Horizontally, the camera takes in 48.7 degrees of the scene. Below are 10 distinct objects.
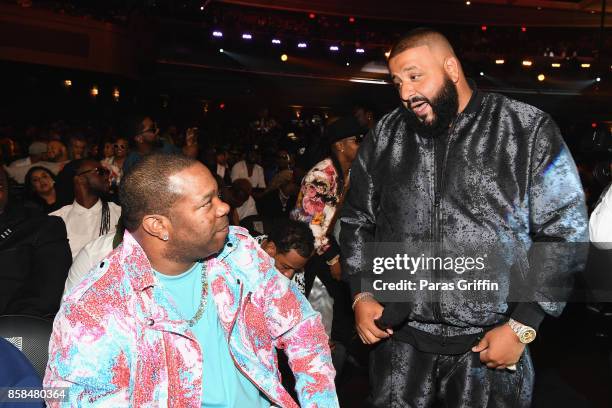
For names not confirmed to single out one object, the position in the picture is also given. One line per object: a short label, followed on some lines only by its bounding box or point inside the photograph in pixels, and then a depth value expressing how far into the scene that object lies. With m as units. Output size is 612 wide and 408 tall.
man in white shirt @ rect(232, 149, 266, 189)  10.27
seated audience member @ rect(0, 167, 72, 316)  3.29
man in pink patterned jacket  1.71
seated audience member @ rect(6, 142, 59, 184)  8.10
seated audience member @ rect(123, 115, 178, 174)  5.33
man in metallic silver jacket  2.03
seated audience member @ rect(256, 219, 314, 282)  3.33
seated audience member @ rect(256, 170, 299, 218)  6.50
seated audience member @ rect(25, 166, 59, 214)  5.49
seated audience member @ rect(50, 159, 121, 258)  4.38
